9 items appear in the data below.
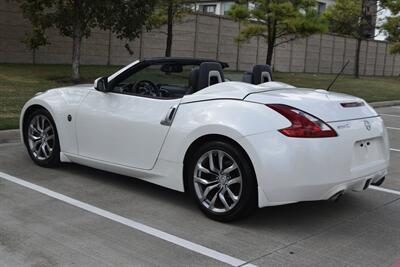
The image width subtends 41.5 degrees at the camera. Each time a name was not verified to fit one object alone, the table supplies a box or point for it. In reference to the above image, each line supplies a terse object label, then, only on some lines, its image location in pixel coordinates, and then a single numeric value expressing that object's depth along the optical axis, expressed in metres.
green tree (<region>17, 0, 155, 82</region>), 14.85
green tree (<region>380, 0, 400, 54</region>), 33.75
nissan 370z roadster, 4.21
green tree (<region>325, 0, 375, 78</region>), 33.56
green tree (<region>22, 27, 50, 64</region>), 15.95
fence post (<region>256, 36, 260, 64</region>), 30.84
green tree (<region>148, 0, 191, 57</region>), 19.31
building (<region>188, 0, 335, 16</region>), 54.12
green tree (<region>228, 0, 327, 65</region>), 22.25
